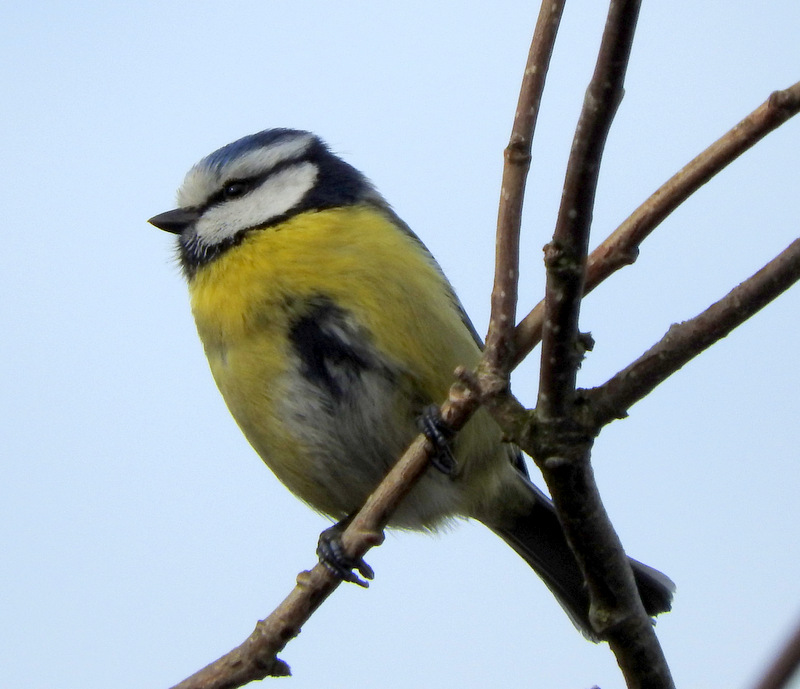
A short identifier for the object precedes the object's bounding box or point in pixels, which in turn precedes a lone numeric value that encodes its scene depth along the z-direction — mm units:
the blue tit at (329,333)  2593
